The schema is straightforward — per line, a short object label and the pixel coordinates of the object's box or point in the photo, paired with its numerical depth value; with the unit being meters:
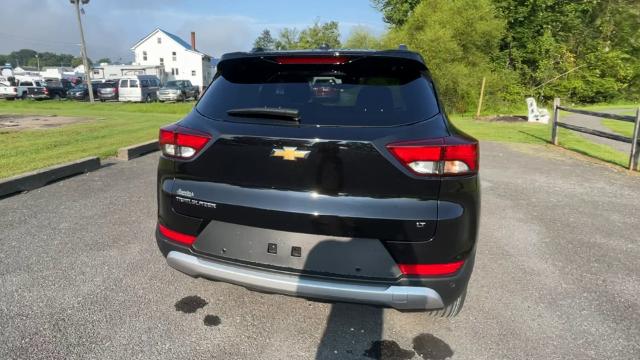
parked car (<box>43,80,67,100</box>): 33.73
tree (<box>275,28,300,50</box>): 53.64
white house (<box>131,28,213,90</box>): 66.61
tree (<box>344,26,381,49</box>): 29.45
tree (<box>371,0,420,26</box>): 35.31
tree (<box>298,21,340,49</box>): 53.94
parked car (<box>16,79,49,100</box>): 31.77
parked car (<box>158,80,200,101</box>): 31.55
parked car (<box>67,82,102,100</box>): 33.28
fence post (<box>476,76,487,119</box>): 21.48
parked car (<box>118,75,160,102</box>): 30.47
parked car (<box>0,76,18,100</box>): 31.48
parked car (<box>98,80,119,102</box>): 31.16
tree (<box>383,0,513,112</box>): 23.97
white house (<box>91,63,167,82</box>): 61.56
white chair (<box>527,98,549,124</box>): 18.36
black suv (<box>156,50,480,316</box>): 2.14
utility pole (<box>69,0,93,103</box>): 29.39
